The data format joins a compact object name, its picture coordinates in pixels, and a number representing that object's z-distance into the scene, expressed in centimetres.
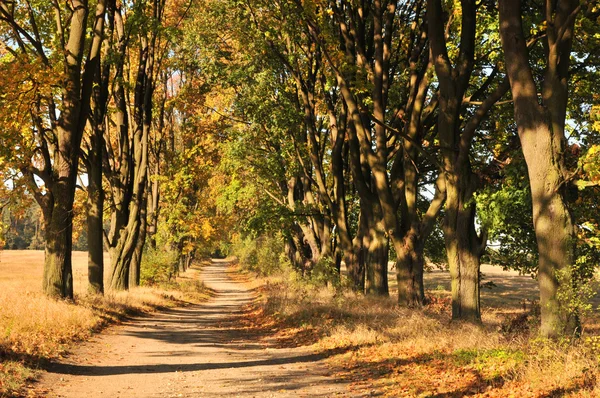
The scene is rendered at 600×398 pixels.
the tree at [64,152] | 1574
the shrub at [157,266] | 3200
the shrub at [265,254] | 4959
